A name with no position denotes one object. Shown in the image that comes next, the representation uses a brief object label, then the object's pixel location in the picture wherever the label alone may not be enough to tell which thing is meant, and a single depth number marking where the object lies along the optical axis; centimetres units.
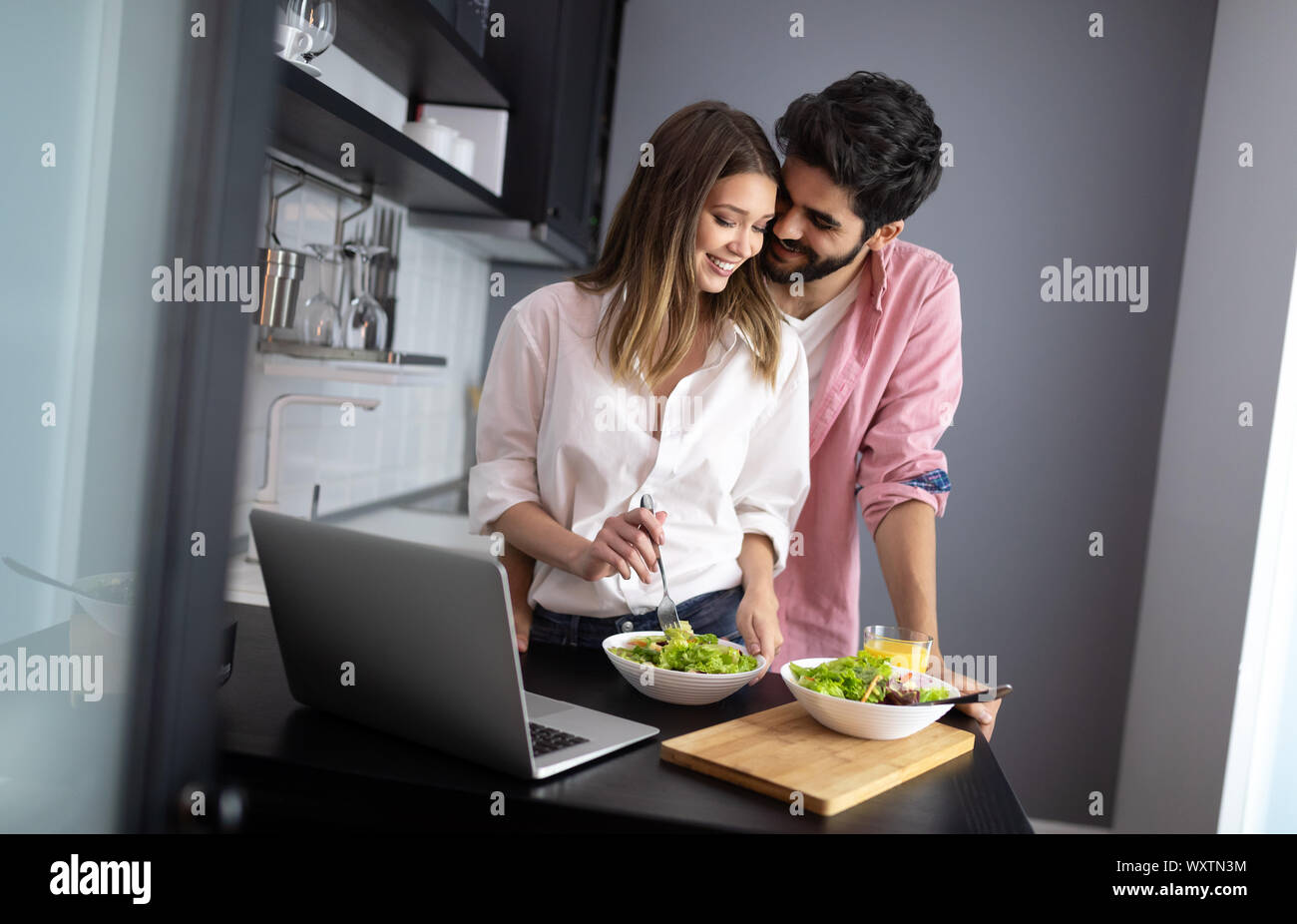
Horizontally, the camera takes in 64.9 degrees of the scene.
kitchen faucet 220
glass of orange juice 117
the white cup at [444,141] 221
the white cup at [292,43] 154
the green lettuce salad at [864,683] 104
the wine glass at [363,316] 221
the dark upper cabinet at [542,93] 267
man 157
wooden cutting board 89
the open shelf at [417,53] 191
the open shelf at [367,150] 150
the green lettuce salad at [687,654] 112
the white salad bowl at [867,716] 101
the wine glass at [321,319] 210
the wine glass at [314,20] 155
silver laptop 84
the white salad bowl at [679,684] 110
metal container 184
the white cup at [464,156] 232
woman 138
